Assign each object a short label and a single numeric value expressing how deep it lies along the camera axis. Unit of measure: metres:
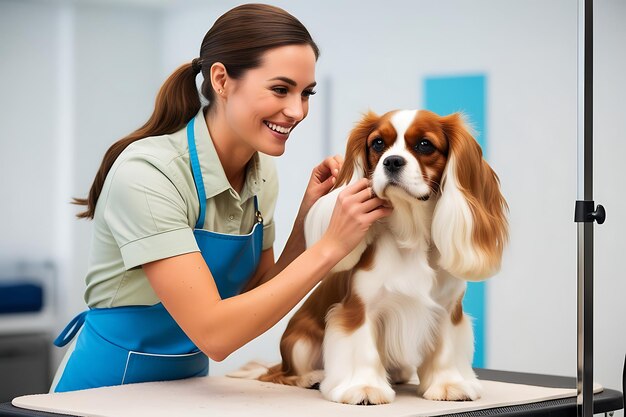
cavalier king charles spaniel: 1.98
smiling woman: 2.04
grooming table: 1.95
